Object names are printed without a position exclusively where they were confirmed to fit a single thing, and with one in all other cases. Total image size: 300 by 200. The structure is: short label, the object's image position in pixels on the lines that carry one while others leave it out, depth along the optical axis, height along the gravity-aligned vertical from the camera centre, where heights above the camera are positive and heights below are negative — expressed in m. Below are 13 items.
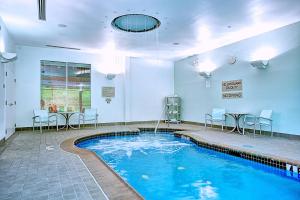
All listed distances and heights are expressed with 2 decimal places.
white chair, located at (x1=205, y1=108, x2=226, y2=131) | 7.39 -0.47
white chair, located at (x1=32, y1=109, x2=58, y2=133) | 7.07 -0.48
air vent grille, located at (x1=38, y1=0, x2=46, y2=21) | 4.11 +1.83
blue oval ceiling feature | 5.08 +1.93
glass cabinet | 9.75 -0.27
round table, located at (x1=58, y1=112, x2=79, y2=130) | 7.78 -0.54
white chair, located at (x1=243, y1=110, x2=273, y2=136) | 5.91 -0.49
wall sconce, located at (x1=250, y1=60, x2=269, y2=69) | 6.03 +1.04
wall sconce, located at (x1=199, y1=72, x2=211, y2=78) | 8.12 +1.01
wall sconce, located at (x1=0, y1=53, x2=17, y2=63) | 4.54 +0.93
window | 7.98 +0.60
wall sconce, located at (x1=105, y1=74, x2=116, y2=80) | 8.62 +1.00
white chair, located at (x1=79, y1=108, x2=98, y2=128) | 8.18 -0.48
